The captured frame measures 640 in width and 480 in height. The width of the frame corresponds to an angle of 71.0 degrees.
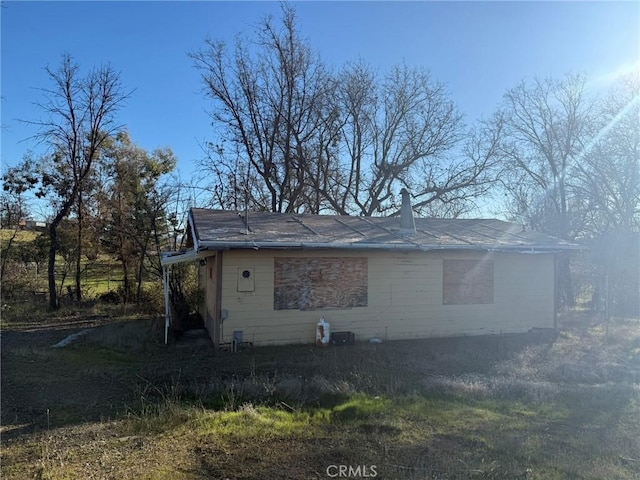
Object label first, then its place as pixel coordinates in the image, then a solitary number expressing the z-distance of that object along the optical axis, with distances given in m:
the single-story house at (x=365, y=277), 9.45
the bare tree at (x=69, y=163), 16.52
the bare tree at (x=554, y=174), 19.34
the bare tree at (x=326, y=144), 20.80
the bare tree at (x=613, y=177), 17.75
